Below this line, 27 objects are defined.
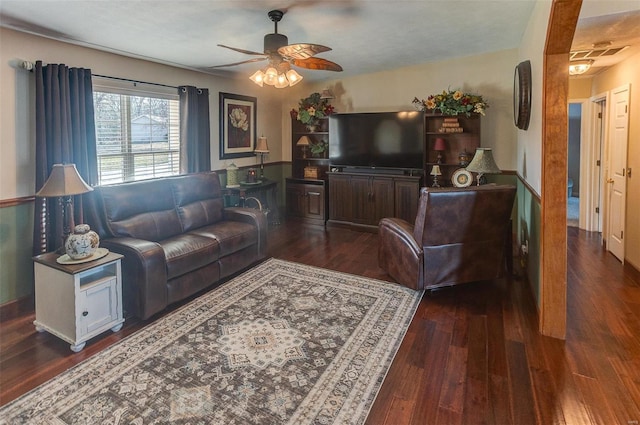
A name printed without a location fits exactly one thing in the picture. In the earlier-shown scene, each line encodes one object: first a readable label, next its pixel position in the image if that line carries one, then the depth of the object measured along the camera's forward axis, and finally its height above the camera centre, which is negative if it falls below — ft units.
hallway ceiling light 14.26 +4.39
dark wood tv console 18.22 -0.82
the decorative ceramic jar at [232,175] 18.20 +0.31
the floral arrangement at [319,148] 20.99 +1.88
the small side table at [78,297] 8.66 -2.77
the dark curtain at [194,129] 15.89 +2.25
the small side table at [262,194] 17.71 -0.64
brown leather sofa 10.02 -1.70
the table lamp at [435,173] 17.34 +0.37
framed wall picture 18.35 +2.86
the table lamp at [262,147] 19.98 +1.81
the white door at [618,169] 14.14 +0.45
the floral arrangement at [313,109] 20.42 +3.91
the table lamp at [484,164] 13.34 +0.61
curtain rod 10.51 +3.53
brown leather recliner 10.70 -1.68
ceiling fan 10.28 +3.33
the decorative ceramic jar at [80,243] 9.09 -1.50
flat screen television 18.26 +2.09
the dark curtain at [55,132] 10.78 +1.45
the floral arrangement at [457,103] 16.67 +3.50
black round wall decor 11.50 +2.73
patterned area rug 6.57 -3.86
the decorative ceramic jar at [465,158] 17.56 +1.07
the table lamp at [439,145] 17.74 +1.70
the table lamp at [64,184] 9.38 -0.06
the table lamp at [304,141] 21.33 +2.26
